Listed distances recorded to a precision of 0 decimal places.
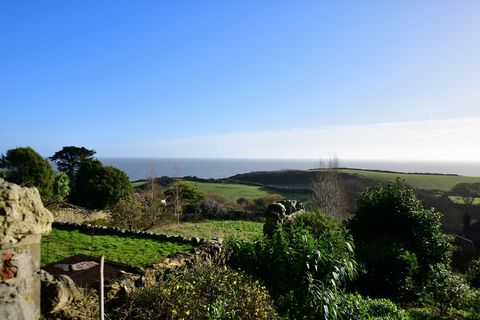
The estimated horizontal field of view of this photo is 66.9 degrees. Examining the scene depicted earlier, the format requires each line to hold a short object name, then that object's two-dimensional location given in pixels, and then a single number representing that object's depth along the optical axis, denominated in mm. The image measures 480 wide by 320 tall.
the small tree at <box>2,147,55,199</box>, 19109
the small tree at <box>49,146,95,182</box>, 31562
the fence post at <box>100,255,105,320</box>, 2686
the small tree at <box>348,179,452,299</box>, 10289
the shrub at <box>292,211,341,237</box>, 11959
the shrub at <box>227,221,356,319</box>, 5627
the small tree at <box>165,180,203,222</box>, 25578
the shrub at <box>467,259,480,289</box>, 12414
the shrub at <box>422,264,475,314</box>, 9375
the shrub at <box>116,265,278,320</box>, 4809
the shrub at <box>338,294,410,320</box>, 6320
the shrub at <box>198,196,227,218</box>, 26673
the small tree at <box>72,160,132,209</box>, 22125
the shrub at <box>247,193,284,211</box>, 31406
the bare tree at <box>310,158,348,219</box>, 24438
